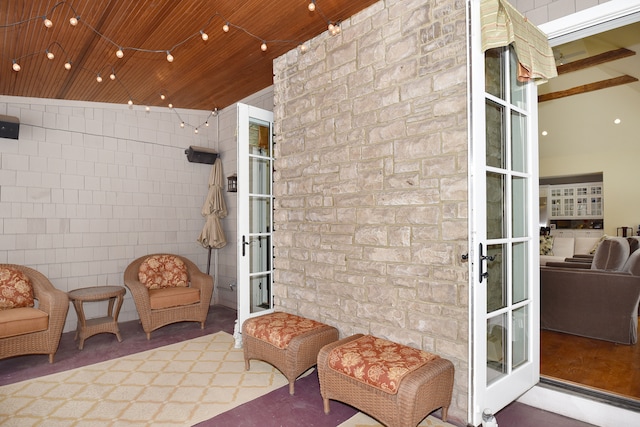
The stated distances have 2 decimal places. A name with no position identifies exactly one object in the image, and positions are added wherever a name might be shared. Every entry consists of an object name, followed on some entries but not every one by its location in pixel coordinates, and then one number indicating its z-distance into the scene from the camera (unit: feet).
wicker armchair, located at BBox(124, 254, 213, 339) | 13.35
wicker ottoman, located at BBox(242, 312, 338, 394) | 8.93
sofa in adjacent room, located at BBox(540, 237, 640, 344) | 11.96
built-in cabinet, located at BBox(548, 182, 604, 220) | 26.73
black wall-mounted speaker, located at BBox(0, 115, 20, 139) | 12.73
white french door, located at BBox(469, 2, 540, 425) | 6.88
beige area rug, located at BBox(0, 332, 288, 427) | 7.94
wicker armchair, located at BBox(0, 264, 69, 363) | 10.64
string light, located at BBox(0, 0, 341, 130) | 8.51
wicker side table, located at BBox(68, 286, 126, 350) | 12.46
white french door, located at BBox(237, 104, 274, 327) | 12.42
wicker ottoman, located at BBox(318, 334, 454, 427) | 6.59
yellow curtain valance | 6.64
